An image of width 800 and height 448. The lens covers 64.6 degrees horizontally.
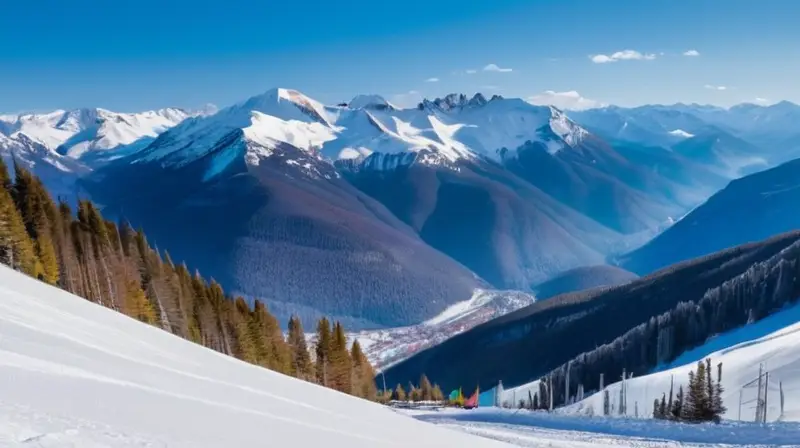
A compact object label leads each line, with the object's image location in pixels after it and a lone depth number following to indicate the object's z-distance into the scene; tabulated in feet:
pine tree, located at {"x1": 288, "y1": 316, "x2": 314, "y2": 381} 196.85
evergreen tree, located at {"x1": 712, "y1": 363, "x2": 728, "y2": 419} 130.21
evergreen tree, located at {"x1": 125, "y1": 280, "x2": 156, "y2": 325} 158.20
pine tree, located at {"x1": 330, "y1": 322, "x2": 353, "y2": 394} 191.21
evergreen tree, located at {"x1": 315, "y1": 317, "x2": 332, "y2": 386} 189.06
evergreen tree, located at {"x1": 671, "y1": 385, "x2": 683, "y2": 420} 141.95
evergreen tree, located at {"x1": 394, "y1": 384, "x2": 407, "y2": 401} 255.29
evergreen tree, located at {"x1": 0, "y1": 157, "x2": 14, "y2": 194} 158.10
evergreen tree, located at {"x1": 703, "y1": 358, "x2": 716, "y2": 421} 129.08
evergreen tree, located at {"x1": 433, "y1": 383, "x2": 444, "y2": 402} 266.36
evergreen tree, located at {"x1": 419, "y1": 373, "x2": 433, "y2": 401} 260.21
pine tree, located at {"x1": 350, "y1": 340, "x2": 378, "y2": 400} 208.44
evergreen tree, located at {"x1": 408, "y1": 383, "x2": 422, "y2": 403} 250.25
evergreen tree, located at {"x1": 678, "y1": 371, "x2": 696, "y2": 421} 131.89
